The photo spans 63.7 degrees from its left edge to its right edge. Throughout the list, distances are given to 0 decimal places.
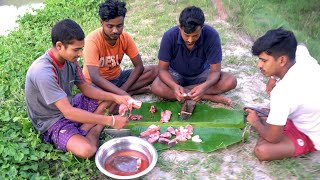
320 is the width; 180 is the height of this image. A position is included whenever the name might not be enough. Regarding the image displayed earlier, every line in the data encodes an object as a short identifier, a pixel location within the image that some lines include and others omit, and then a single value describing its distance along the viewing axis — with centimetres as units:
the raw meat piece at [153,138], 264
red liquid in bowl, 231
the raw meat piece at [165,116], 290
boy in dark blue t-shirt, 298
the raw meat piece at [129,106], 258
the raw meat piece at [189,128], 274
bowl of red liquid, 233
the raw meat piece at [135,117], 295
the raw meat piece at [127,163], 237
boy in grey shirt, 223
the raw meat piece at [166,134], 270
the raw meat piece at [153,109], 306
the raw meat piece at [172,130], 275
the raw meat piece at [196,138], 266
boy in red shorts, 222
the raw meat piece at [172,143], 262
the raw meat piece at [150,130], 272
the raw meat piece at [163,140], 264
